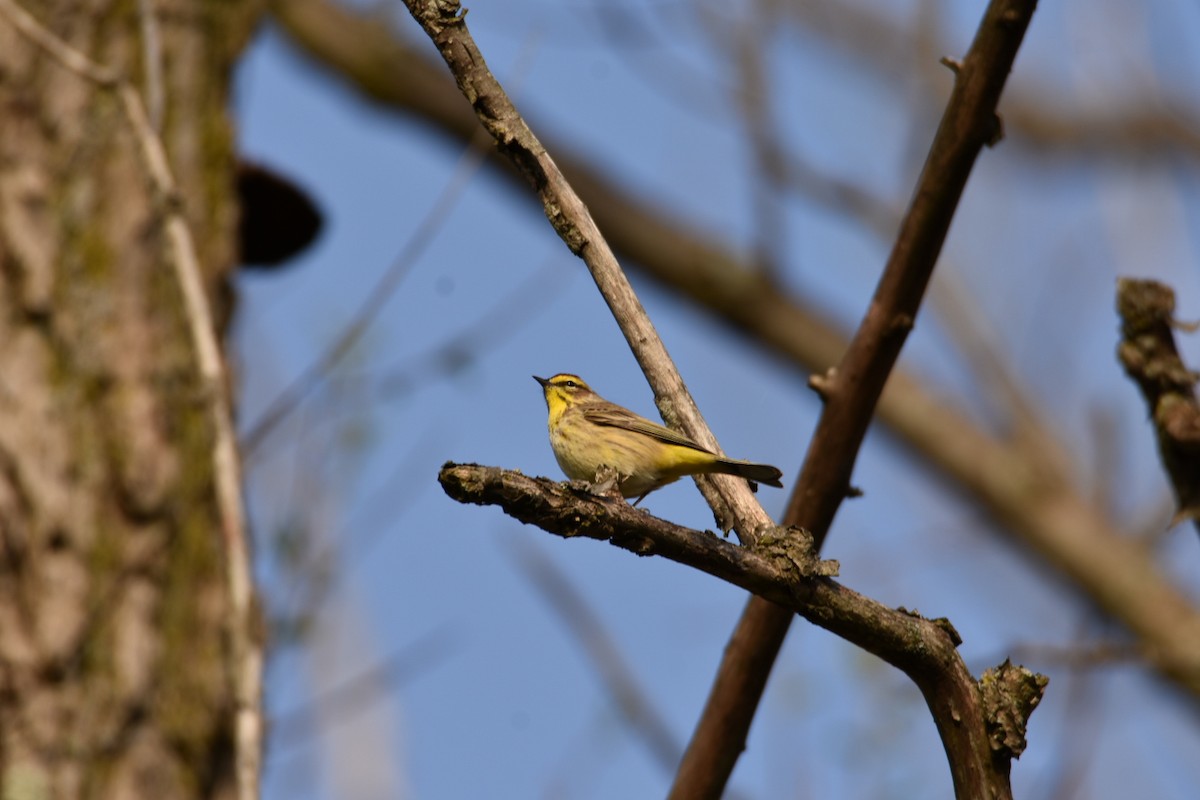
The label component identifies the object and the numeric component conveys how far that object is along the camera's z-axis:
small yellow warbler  9.30
